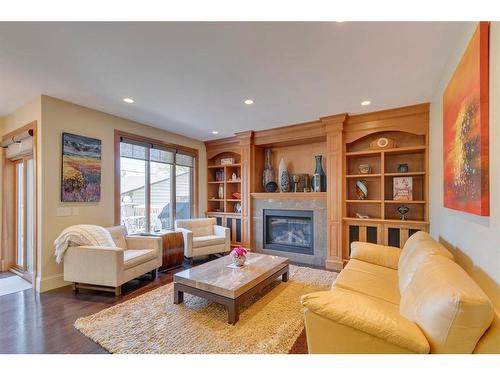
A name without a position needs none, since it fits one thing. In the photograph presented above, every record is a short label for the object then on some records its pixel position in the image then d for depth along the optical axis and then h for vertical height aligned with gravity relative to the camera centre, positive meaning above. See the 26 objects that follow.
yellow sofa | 1.06 -0.67
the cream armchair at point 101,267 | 2.79 -0.95
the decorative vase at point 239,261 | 2.91 -0.88
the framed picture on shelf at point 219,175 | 5.74 +0.32
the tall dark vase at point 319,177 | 4.33 +0.19
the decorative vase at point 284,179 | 4.69 +0.18
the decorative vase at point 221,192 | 5.65 -0.09
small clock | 3.73 +0.69
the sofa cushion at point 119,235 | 3.45 -0.68
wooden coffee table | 2.23 -0.95
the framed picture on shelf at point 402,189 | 3.62 -0.03
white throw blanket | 2.94 -0.61
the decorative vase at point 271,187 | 4.82 +0.02
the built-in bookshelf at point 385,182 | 3.49 +0.09
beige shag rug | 1.88 -1.24
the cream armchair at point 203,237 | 4.11 -0.91
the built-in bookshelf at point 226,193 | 5.26 -0.11
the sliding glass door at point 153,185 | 4.12 +0.08
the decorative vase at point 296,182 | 4.72 +0.10
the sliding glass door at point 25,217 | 3.37 -0.40
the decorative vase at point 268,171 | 4.99 +0.36
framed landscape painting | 3.21 +0.29
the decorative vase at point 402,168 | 3.62 +0.29
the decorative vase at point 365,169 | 3.95 +0.31
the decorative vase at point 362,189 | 3.97 -0.03
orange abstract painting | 1.37 +0.39
